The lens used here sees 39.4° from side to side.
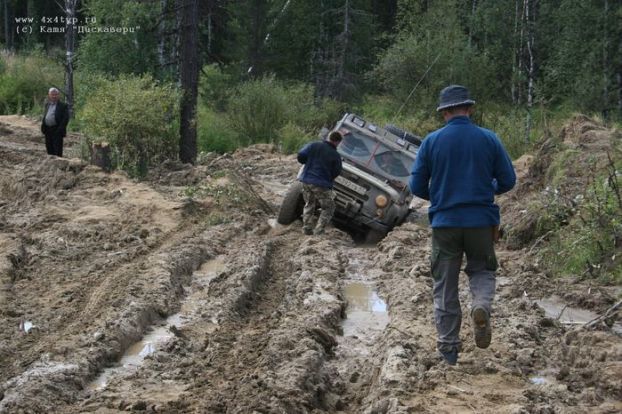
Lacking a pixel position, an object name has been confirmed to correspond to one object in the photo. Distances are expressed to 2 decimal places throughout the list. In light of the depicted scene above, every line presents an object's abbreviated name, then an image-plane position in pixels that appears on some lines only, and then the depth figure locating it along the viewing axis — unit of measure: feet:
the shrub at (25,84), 93.09
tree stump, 52.38
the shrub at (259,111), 87.20
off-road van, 43.14
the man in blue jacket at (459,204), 19.21
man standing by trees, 53.93
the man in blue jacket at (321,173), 40.70
